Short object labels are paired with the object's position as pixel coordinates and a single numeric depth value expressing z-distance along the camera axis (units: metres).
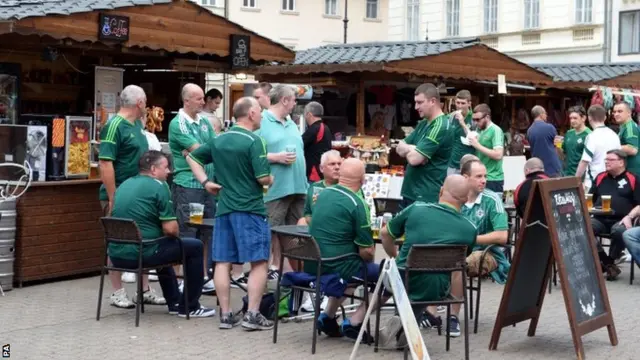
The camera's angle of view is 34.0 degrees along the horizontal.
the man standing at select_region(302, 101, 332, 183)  10.68
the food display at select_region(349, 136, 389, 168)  15.16
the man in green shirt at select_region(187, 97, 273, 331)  8.04
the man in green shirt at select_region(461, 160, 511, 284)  8.09
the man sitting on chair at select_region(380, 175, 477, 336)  7.14
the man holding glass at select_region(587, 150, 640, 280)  11.02
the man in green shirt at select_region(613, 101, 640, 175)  11.73
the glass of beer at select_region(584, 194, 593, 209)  10.70
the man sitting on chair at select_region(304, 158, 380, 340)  7.39
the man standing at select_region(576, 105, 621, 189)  12.55
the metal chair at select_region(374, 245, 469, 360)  6.94
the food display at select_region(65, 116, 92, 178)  10.54
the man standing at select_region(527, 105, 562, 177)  13.59
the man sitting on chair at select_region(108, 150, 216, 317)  8.34
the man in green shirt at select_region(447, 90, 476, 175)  11.99
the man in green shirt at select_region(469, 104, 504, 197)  11.84
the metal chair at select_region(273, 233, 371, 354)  7.31
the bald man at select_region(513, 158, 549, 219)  9.91
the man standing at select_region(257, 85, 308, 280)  9.65
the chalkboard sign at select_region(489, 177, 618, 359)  7.30
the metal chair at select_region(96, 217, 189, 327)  8.14
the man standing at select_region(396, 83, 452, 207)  8.55
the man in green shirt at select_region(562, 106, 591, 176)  13.20
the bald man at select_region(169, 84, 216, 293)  9.45
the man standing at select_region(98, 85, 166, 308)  9.05
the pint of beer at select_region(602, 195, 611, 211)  10.81
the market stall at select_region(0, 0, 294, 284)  10.10
